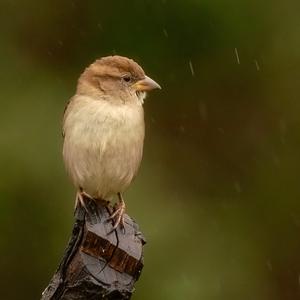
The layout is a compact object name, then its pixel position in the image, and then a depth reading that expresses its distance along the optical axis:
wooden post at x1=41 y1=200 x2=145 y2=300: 7.79
